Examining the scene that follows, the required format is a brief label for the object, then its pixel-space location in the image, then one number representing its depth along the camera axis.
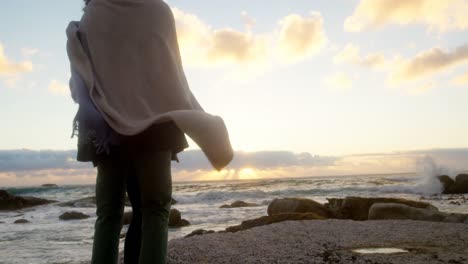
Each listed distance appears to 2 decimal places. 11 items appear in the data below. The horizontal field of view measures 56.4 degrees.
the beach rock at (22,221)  12.82
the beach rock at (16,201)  22.11
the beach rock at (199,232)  7.35
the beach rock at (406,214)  6.76
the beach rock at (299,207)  9.65
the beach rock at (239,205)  15.96
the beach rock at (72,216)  13.30
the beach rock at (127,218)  10.41
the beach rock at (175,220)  10.44
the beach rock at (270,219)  7.35
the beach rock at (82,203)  20.95
